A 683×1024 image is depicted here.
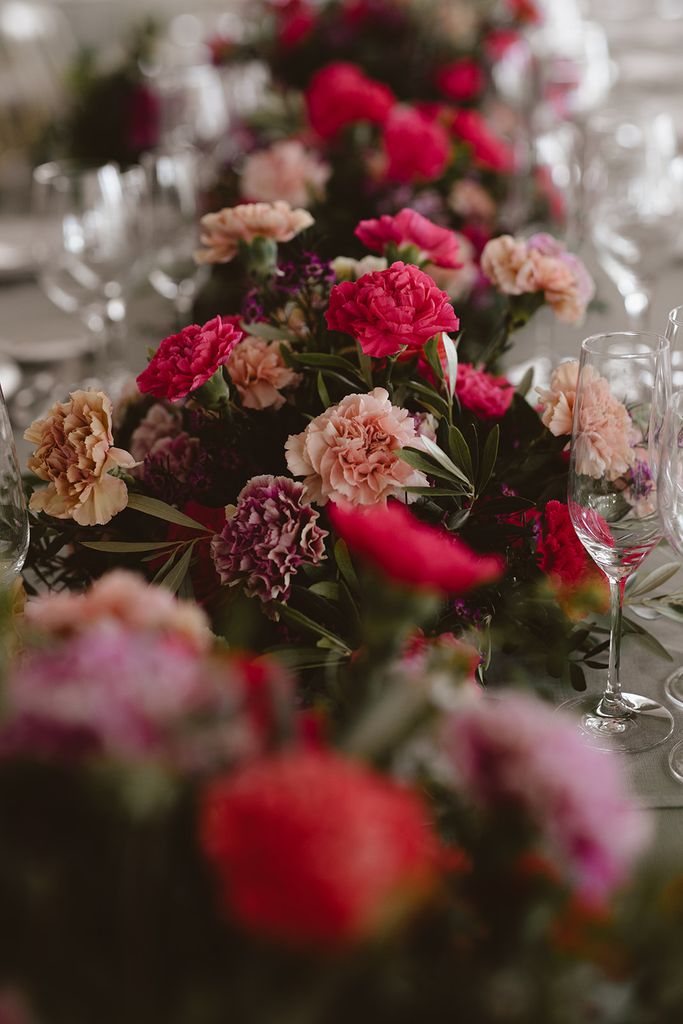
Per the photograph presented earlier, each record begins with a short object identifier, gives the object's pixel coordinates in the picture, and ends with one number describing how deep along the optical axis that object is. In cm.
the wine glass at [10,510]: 78
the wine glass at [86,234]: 151
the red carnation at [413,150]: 171
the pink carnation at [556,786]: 38
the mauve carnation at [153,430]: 96
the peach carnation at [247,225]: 105
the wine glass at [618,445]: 76
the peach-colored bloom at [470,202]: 180
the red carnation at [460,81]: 220
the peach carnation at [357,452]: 79
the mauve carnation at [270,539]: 80
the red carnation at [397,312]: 82
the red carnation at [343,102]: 190
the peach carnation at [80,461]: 82
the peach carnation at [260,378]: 90
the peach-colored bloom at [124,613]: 47
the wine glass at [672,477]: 75
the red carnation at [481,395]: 92
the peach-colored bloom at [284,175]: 174
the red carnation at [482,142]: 190
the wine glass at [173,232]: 165
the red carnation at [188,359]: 81
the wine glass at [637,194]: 155
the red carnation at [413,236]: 104
